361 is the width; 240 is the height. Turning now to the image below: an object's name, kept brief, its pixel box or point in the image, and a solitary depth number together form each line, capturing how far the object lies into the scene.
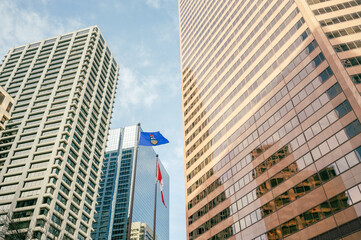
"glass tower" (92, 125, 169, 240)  151.25
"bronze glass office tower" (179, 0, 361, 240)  42.16
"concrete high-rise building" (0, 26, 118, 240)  73.25
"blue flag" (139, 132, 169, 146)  32.85
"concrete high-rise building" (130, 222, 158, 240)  153.00
